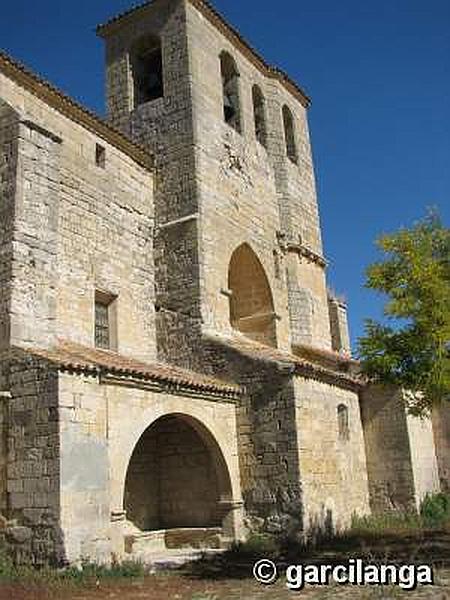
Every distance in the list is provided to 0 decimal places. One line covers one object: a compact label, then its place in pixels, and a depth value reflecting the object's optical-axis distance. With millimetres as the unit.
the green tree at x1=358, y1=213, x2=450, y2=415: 9773
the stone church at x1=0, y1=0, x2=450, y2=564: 9133
